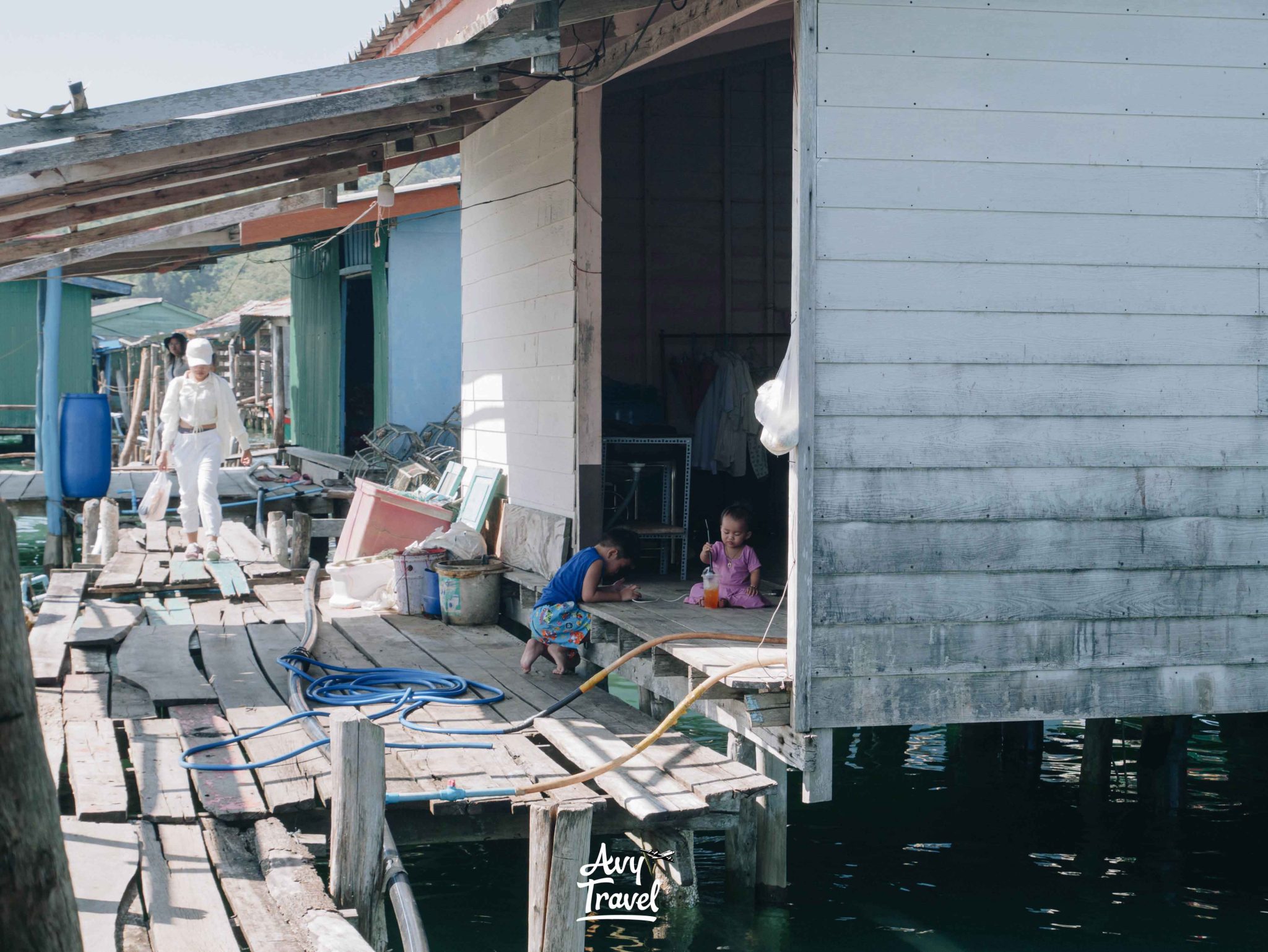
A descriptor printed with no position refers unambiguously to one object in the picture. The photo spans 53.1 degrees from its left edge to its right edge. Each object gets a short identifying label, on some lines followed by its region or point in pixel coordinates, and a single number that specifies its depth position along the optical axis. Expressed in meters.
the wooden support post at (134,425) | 21.73
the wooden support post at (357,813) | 4.30
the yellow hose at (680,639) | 5.87
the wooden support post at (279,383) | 22.00
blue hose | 6.37
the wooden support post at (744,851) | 5.88
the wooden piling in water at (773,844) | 5.79
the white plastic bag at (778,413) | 5.15
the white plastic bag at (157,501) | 13.16
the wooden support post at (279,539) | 11.98
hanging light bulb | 10.20
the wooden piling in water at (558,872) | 4.08
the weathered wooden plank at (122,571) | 10.15
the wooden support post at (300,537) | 11.41
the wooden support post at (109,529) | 11.84
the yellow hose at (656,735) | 5.09
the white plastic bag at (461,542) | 9.14
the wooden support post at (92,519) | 12.94
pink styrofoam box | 9.98
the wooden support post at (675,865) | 5.57
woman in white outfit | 10.39
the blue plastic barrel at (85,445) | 13.36
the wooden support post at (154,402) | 21.94
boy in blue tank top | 7.09
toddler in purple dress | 6.91
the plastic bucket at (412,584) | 9.06
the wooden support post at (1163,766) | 7.58
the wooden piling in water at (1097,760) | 7.94
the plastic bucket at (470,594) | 8.67
